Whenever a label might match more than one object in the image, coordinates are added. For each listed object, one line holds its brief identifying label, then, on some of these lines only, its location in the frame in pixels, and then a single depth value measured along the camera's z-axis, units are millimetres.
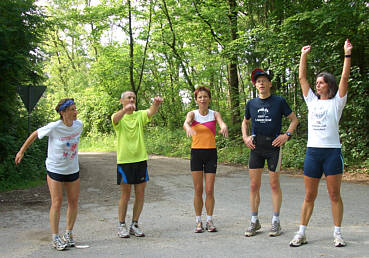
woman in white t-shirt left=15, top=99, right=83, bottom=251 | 4723
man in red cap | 5004
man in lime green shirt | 5141
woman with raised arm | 4363
